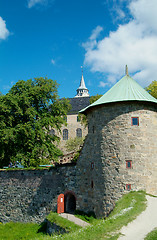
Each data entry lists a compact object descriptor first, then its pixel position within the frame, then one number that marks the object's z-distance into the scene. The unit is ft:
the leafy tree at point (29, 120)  79.61
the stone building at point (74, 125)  180.75
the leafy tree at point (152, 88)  78.99
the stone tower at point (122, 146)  50.42
